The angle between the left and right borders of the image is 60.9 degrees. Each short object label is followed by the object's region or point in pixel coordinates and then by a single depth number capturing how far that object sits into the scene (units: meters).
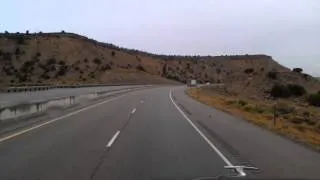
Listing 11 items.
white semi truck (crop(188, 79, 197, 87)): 51.30
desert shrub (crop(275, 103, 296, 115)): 21.14
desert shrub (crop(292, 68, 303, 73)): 71.82
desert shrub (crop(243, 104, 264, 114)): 18.19
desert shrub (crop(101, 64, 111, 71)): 64.13
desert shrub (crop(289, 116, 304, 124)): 15.36
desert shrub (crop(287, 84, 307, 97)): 48.67
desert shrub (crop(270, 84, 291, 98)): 45.66
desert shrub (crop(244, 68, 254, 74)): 82.34
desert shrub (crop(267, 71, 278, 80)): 60.07
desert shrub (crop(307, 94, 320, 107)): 37.09
